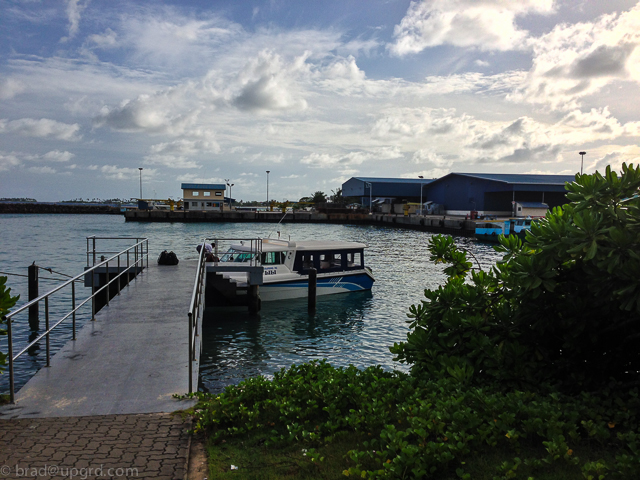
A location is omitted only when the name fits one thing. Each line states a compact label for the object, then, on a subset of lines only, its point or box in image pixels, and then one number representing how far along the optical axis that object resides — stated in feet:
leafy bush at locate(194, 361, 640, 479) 14.06
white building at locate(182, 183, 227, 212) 315.78
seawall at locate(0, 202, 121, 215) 406.41
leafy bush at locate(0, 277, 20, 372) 17.06
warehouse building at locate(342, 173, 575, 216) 236.02
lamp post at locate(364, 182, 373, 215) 320.09
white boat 66.54
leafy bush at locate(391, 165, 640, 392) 16.70
